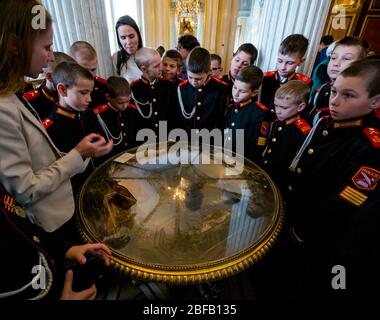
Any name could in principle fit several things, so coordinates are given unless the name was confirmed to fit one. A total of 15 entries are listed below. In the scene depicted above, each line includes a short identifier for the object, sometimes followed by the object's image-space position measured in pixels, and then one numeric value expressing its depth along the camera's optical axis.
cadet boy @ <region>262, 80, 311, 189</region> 1.75
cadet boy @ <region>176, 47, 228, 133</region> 2.48
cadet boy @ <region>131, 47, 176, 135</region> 2.43
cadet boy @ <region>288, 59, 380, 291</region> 1.12
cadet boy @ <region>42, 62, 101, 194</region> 1.49
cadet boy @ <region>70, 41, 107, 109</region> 2.14
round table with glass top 0.92
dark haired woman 2.61
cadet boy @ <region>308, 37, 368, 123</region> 2.11
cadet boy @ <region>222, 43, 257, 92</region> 2.75
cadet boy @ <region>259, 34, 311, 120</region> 2.40
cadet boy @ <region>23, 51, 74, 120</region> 1.90
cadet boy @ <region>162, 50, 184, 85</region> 2.74
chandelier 4.76
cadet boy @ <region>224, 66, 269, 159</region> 2.09
